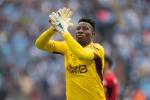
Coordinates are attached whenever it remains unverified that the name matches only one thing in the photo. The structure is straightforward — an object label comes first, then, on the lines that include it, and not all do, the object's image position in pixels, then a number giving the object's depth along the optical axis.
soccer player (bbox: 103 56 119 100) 20.00
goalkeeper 16.04
